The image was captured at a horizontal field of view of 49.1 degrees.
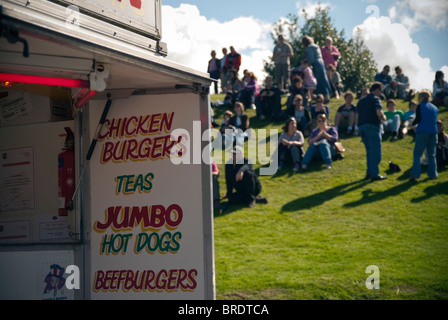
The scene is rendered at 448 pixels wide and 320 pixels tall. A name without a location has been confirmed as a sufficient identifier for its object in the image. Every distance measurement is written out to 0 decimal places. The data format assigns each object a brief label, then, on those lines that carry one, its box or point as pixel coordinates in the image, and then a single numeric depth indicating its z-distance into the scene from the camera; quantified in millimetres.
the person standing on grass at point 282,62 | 17906
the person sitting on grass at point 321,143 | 12359
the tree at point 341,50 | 37625
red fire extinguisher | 4863
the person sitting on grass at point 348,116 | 14453
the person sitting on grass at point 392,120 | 14148
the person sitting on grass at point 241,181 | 10625
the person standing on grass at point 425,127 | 10875
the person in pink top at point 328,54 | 18719
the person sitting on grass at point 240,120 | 14406
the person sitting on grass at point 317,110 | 13891
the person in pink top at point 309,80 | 16453
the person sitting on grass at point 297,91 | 15258
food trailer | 4426
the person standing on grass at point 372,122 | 11008
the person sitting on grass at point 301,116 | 14203
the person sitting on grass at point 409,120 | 14242
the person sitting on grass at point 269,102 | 15859
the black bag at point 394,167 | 12133
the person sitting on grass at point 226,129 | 13484
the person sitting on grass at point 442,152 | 12102
